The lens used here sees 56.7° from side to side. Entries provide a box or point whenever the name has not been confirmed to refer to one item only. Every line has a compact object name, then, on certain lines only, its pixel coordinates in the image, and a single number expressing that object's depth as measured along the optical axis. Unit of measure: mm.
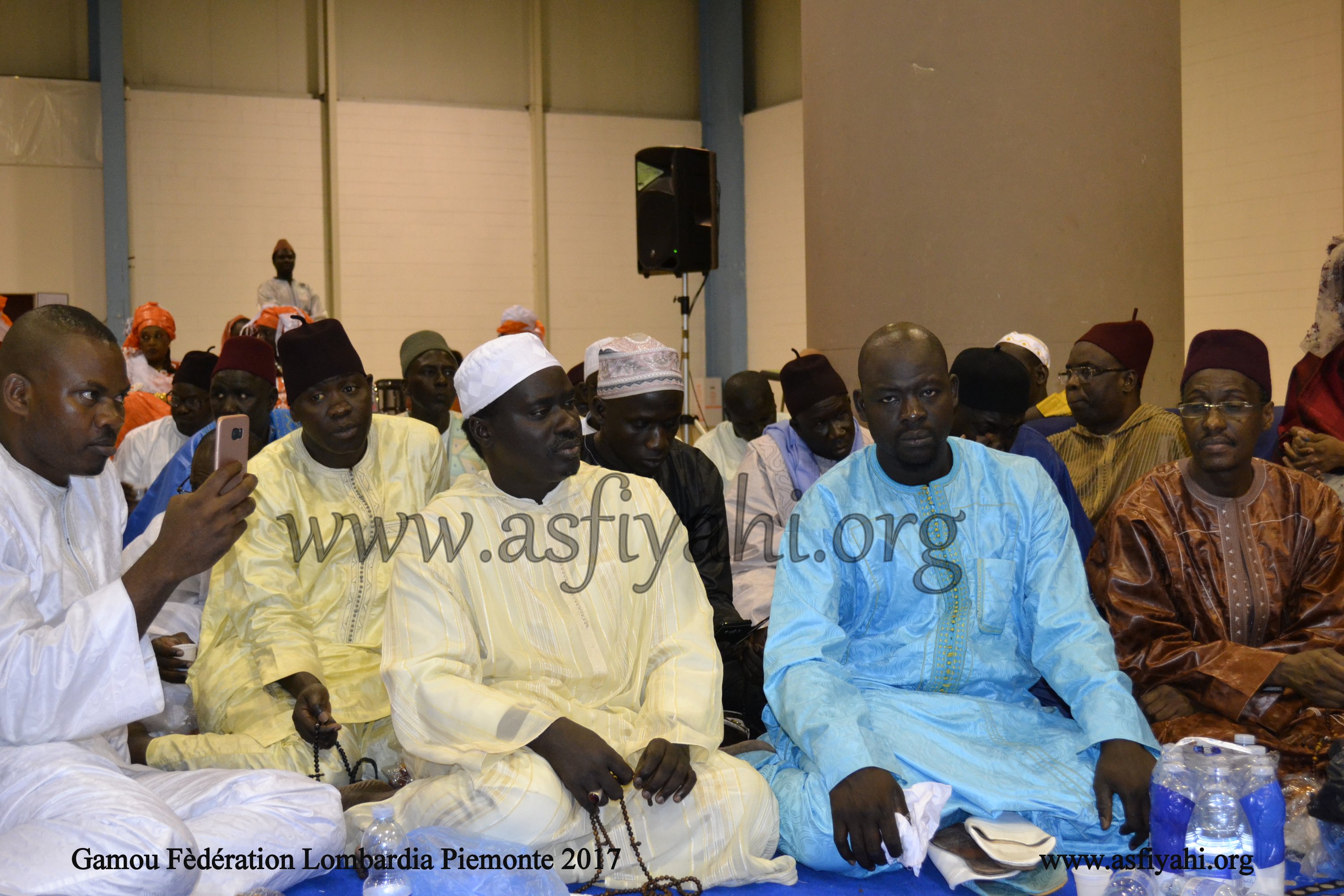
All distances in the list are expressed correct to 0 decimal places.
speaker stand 8086
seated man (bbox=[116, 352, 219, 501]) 5527
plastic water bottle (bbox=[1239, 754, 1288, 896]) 2322
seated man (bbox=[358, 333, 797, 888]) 2621
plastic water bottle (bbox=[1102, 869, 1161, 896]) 2244
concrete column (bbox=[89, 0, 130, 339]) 11812
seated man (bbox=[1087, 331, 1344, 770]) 3014
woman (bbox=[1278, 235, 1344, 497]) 4223
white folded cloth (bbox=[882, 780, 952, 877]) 2574
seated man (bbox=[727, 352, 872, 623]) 4551
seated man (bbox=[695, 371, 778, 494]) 5969
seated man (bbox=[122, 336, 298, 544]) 4441
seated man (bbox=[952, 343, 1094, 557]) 4148
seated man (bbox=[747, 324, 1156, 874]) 2738
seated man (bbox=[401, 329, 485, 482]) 5516
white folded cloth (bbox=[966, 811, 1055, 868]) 2590
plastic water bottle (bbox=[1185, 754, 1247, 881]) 2338
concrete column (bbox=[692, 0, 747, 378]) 13766
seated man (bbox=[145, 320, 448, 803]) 3320
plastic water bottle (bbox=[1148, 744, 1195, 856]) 2457
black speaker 8500
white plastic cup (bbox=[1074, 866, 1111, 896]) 2400
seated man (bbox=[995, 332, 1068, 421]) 5055
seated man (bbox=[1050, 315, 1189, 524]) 4367
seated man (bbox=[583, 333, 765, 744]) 3709
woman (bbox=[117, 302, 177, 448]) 9289
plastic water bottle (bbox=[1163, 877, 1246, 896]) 2158
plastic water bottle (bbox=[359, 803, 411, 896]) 2416
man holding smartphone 2250
